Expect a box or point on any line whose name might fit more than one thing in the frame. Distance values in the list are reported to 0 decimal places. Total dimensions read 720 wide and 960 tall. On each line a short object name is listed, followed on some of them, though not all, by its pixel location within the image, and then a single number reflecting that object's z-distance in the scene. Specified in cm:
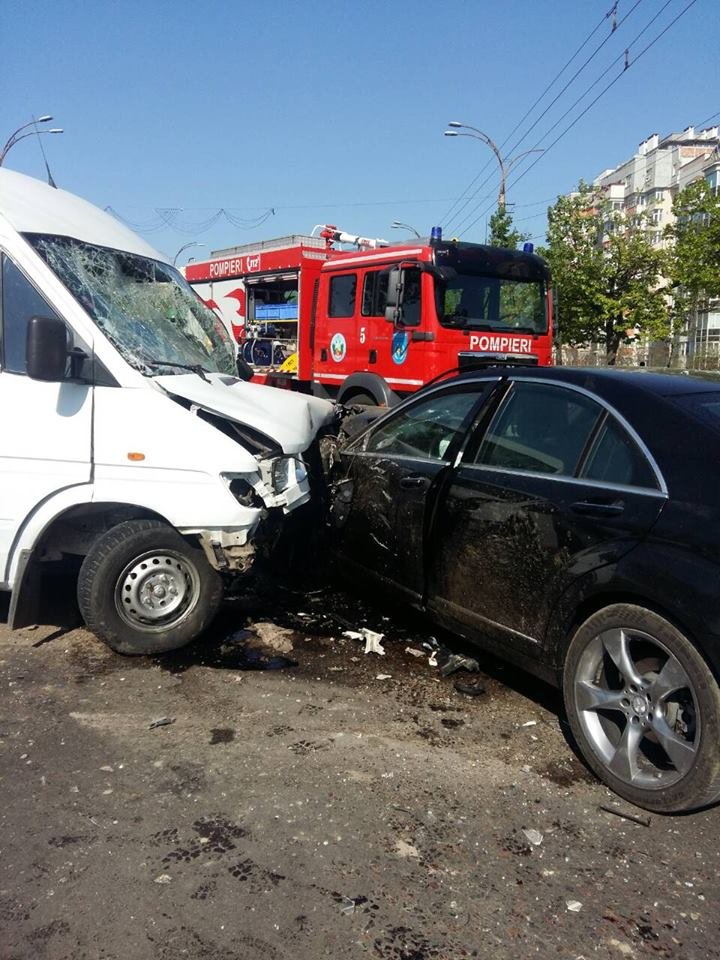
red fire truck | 943
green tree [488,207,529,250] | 2362
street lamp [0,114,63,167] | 1638
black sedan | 288
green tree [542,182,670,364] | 2597
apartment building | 8331
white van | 420
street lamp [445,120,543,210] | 2397
